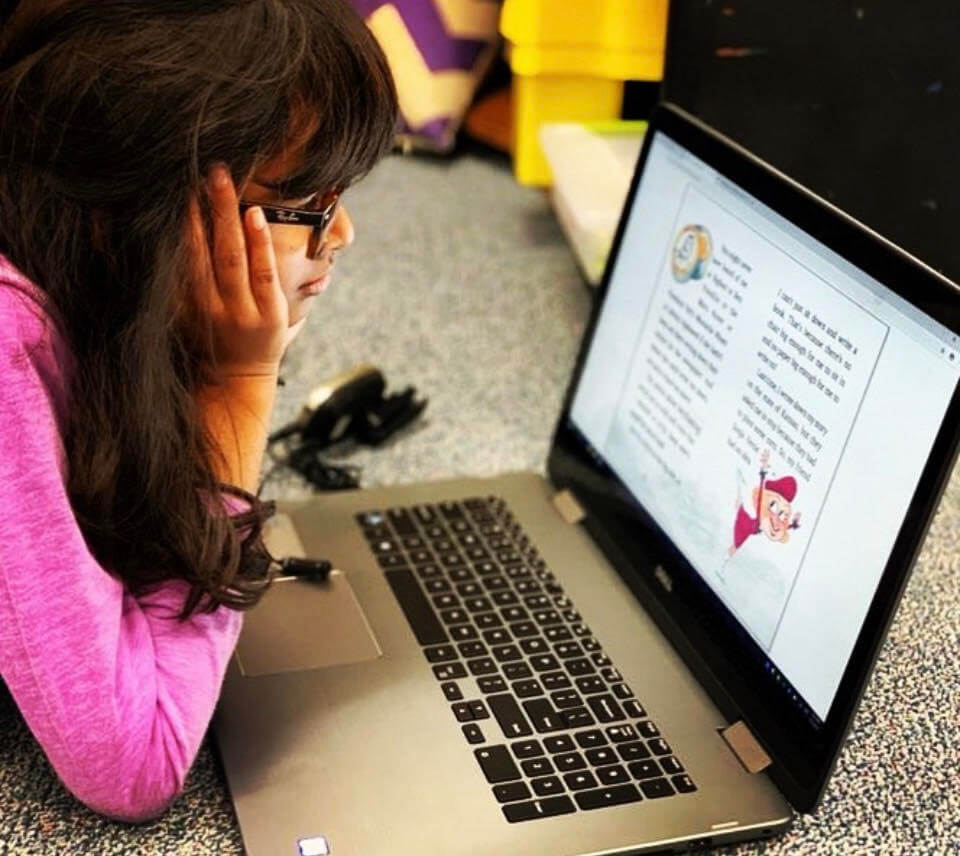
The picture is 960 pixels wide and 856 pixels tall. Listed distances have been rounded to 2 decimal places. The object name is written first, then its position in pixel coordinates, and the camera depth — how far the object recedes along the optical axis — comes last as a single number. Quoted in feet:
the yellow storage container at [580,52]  3.50
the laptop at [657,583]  2.26
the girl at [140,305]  2.07
